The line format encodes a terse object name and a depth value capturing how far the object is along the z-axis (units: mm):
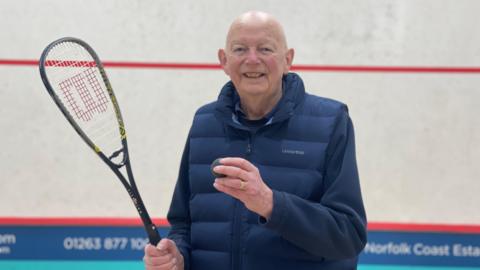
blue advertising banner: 10199
